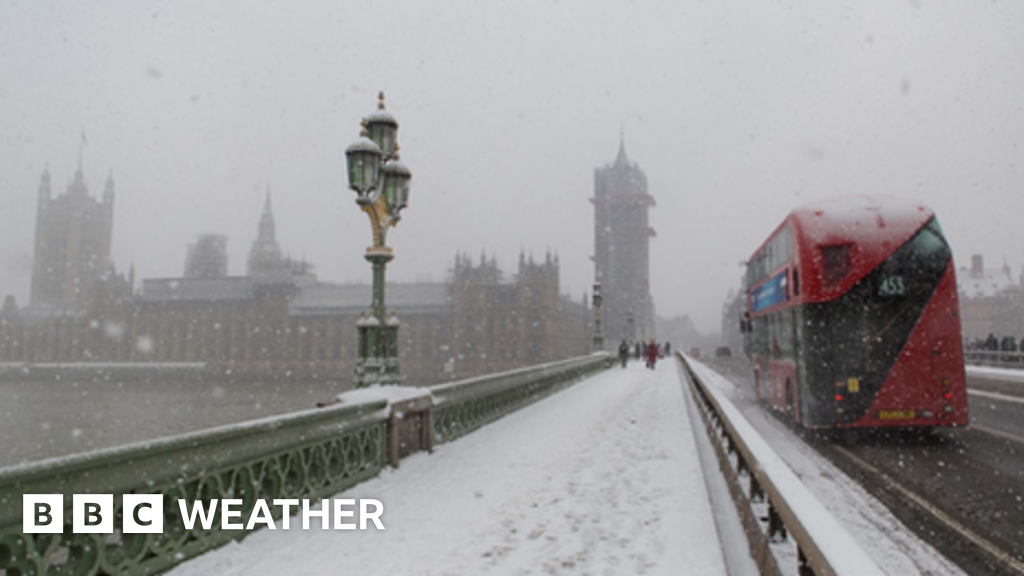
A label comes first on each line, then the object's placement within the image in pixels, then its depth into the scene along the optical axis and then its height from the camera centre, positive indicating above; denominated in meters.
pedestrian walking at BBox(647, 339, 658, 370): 35.38 -0.77
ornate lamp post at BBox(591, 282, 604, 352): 35.78 +1.03
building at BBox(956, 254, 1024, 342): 109.06 +6.21
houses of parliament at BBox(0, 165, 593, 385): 105.44 +3.55
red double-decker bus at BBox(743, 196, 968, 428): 10.03 +0.28
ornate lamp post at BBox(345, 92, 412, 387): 8.89 +1.95
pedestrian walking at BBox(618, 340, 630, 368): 39.44 -0.70
